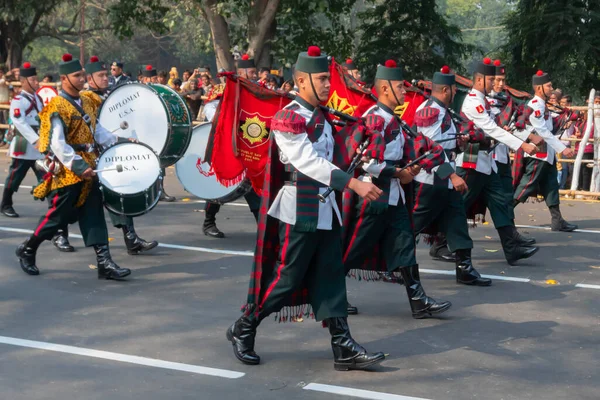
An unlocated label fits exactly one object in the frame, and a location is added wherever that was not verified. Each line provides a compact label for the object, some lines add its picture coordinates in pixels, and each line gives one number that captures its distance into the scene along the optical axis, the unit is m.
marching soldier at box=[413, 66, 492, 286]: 8.53
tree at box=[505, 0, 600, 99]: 20.14
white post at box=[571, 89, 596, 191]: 15.13
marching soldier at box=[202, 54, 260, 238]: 10.30
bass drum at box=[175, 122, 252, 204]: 10.08
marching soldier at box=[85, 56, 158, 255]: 9.24
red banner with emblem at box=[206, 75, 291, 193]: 7.40
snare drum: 8.46
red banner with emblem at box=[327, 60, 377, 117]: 8.27
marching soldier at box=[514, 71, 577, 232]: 11.54
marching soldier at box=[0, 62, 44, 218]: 11.97
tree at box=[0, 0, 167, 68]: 23.09
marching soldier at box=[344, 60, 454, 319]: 7.25
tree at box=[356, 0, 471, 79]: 22.67
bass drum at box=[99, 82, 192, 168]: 9.69
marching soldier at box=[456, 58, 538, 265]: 9.46
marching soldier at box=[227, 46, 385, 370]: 5.93
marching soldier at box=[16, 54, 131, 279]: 8.23
